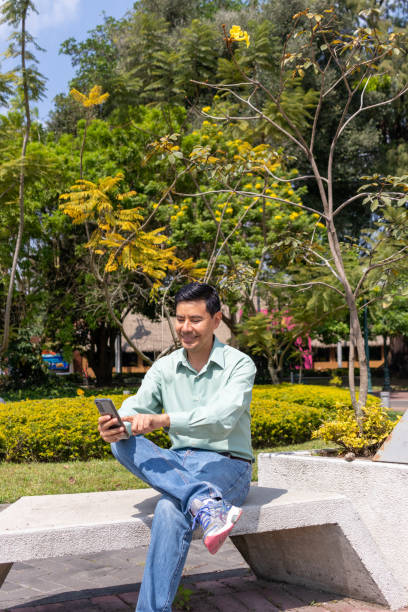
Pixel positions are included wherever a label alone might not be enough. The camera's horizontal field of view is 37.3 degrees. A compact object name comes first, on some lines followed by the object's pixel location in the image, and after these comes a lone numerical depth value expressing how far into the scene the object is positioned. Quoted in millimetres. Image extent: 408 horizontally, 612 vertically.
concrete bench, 2703
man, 2623
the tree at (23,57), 11516
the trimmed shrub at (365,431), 4035
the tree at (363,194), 4766
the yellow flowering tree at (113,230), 9086
